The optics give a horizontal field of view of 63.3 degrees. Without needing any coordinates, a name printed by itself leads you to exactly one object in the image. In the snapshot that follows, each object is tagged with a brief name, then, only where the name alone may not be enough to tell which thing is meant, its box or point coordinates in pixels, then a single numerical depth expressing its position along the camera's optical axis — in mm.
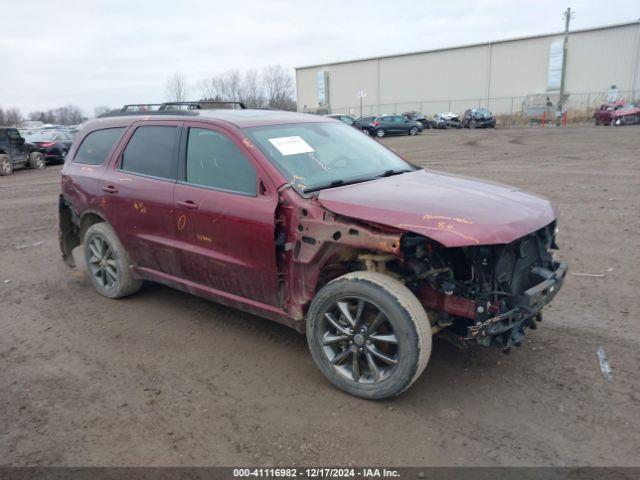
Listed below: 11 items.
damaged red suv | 3174
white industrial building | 46250
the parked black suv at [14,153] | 18219
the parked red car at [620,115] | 33500
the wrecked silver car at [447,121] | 43375
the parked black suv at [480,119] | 40156
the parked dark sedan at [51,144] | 21469
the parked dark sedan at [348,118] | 36391
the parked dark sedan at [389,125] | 35969
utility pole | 44425
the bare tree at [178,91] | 62188
